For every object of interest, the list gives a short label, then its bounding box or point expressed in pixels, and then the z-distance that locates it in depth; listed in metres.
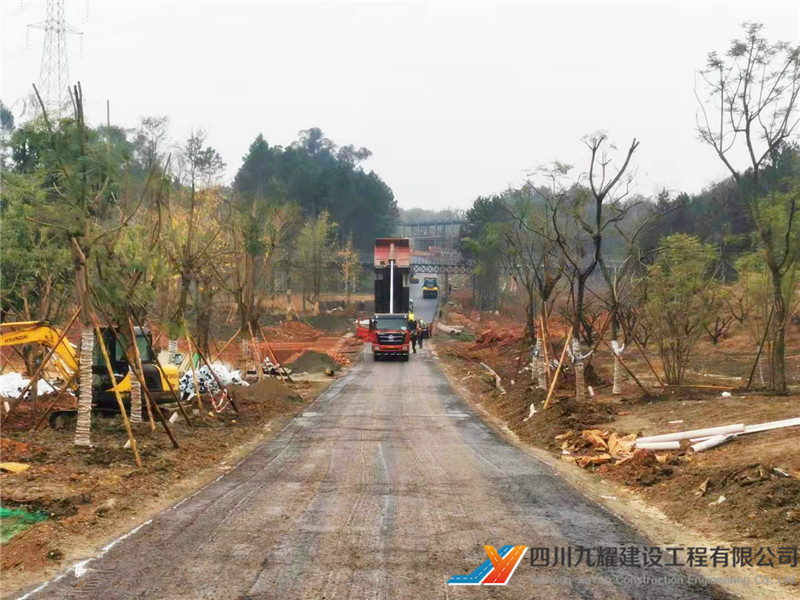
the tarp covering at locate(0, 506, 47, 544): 10.07
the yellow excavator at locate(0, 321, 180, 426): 18.42
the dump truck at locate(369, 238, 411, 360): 49.57
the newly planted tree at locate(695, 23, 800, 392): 20.81
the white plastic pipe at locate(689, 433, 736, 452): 14.56
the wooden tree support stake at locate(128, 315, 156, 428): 15.45
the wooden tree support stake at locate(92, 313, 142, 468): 14.03
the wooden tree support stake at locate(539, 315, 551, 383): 24.06
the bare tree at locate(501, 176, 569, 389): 25.56
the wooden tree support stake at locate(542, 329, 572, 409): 21.52
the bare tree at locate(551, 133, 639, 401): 20.31
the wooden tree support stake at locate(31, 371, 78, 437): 16.86
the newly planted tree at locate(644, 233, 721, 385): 24.22
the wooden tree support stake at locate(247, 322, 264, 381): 29.15
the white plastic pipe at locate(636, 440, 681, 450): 15.12
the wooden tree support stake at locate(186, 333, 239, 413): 21.47
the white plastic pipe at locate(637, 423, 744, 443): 14.84
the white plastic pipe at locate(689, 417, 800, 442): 14.55
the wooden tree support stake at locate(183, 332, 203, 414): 21.23
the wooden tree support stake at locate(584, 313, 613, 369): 21.88
